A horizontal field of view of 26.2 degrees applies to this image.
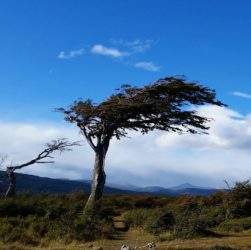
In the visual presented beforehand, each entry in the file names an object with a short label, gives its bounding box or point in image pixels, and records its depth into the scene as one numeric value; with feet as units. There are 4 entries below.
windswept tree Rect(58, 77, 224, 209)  106.42
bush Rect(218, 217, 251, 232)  86.94
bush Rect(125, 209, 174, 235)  84.23
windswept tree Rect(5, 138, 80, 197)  121.39
